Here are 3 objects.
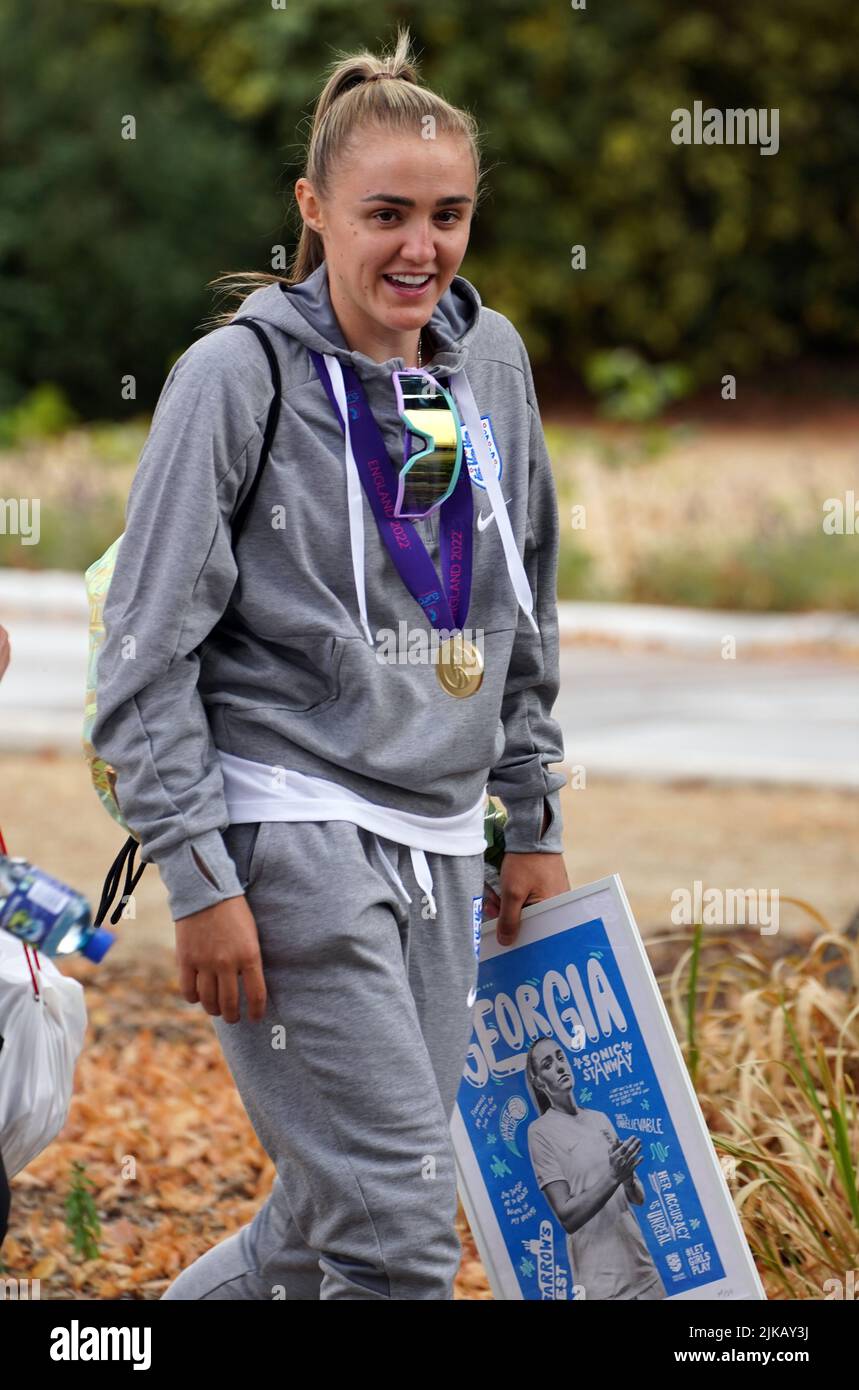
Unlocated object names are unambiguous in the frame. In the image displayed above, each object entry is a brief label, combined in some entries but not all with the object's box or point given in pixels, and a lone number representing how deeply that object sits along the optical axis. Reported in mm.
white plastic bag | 5465
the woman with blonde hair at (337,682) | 5004
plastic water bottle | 4352
